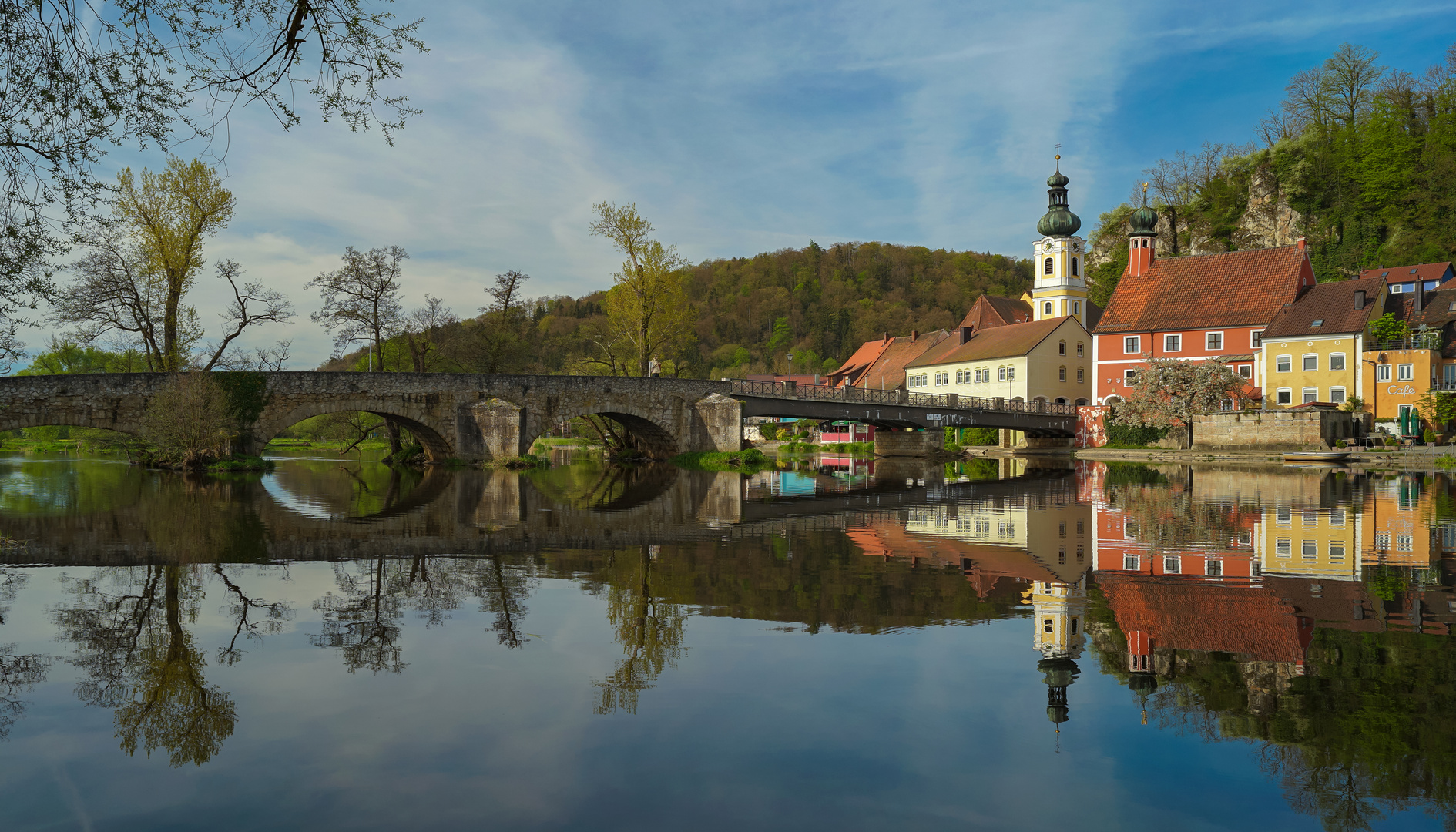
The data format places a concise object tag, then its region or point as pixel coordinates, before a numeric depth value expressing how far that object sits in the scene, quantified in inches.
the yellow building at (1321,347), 1914.4
